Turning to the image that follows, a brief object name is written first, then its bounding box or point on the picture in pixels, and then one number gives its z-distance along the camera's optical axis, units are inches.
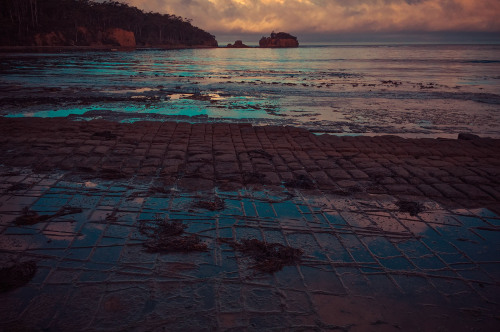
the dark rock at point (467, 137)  339.0
